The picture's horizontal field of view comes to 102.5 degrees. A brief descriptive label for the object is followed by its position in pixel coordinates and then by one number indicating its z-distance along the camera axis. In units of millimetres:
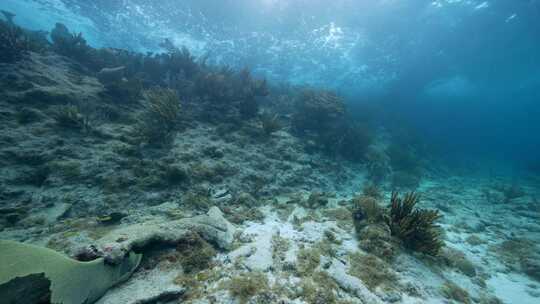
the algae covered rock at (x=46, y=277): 2111
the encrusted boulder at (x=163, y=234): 2996
